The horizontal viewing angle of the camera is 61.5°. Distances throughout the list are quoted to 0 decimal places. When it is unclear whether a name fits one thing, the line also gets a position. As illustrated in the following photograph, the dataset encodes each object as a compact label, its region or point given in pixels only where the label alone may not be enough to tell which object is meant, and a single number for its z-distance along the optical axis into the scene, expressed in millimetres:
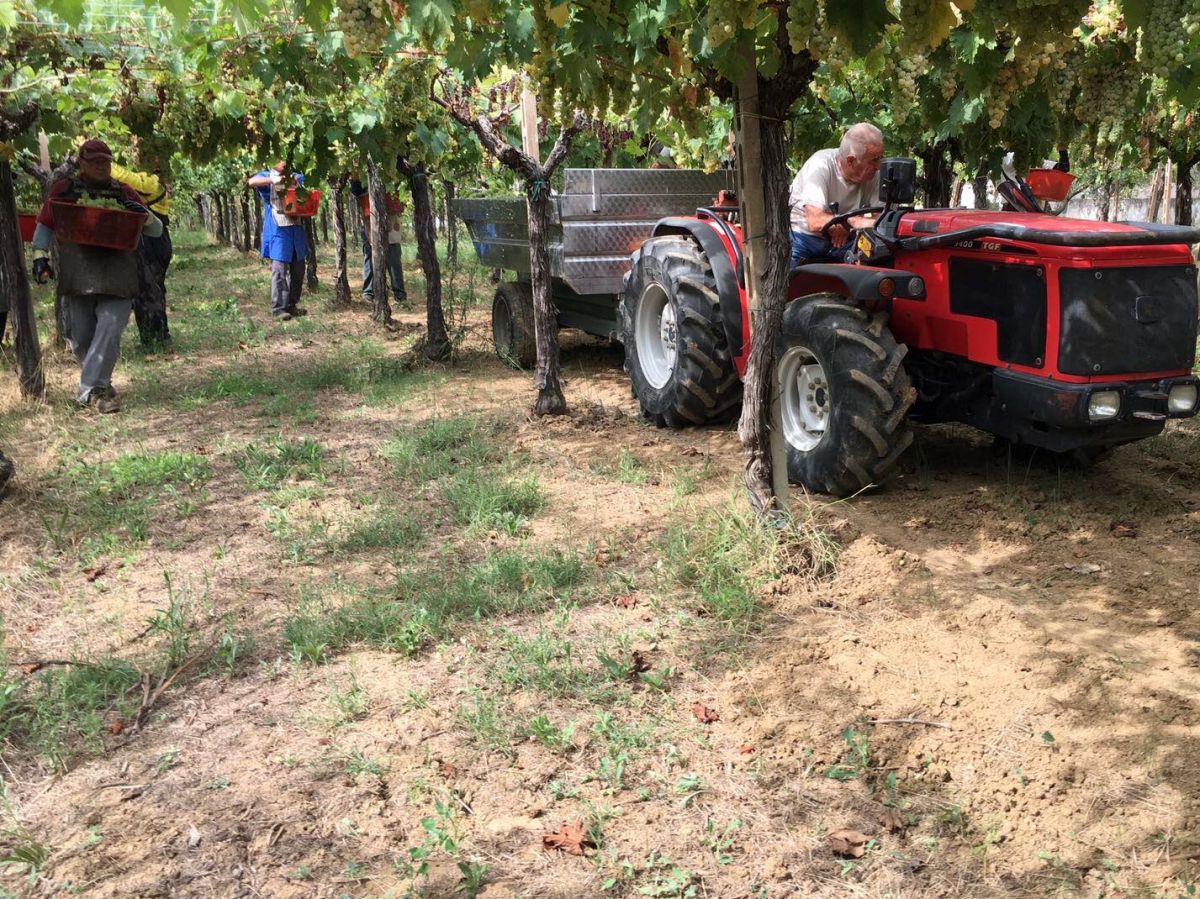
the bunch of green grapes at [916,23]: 2350
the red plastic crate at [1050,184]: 5312
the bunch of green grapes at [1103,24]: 4221
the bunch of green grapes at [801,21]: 2396
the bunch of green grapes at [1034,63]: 3791
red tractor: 4352
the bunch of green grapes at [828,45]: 2593
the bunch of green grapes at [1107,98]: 4273
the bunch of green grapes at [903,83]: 4152
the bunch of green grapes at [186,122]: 7793
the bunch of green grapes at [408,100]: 7168
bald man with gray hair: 5312
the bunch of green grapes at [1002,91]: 4184
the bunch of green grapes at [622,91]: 3992
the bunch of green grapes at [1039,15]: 2350
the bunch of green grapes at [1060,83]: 4504
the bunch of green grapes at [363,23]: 2703
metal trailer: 7250
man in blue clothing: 12031
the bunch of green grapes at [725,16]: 2561
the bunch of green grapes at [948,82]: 4520
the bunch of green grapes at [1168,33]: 2484
